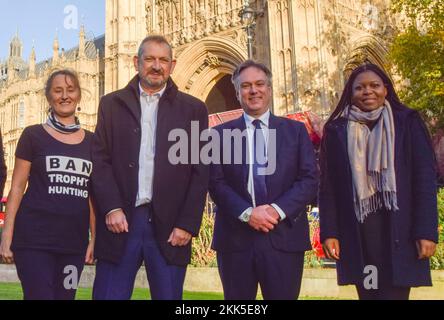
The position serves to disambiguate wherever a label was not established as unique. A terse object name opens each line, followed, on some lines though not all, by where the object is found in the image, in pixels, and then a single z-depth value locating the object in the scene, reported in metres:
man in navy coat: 3.25
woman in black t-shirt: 3.53
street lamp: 17.89
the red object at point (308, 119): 14.01
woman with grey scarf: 3.32
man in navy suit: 3.40
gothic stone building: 19.20
